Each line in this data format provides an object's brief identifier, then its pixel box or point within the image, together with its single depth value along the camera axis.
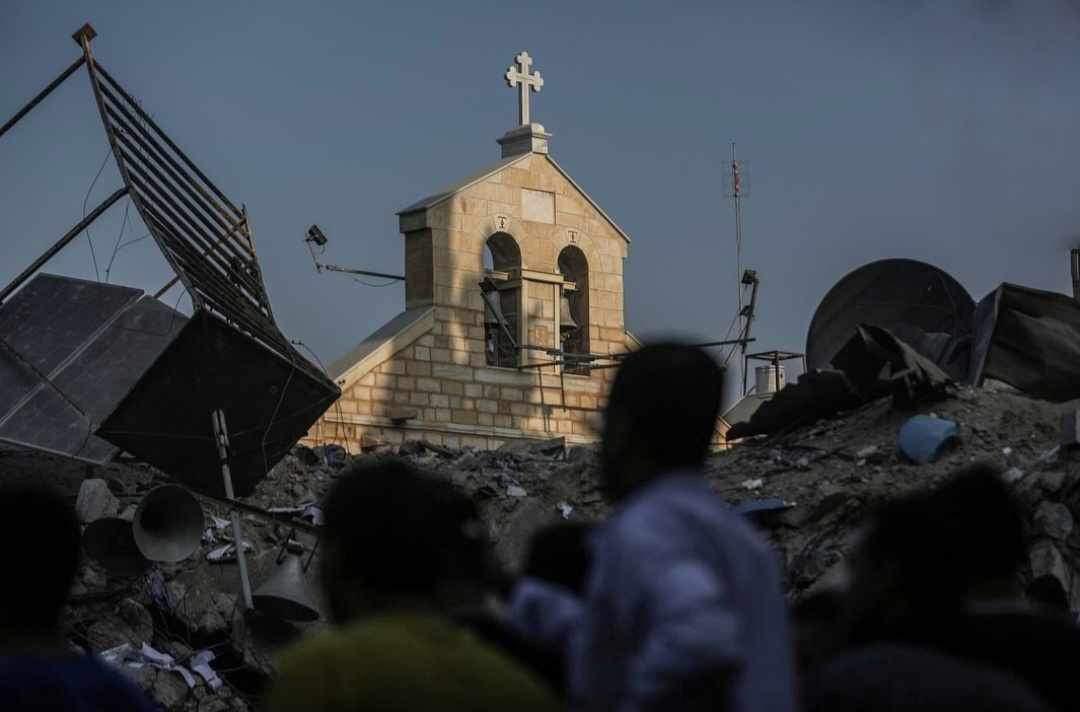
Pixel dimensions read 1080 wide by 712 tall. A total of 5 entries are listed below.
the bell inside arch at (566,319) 28.02
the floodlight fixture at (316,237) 27.95
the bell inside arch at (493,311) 27.29
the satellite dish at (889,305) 19.47
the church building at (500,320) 26.27
